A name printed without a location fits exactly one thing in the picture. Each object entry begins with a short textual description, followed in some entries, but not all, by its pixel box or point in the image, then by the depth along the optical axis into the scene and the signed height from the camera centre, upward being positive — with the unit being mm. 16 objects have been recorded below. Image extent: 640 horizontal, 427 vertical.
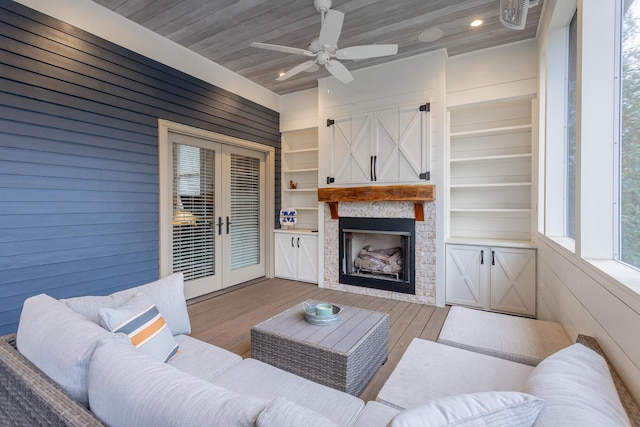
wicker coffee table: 1836 -902
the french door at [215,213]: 4055 -40
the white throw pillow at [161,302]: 1634 -536
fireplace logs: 4301 -737
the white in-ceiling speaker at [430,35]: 3441 +2063
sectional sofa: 761 -562
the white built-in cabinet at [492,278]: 3514 -829
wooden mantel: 3869 +221
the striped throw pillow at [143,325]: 1444 -582
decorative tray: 2195 -794
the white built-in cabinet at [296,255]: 5004 -771
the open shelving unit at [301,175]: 5562 +679
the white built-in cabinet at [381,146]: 3996 +918
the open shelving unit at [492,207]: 3594 +46
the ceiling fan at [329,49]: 2710 +1533
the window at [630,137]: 1373 +356
